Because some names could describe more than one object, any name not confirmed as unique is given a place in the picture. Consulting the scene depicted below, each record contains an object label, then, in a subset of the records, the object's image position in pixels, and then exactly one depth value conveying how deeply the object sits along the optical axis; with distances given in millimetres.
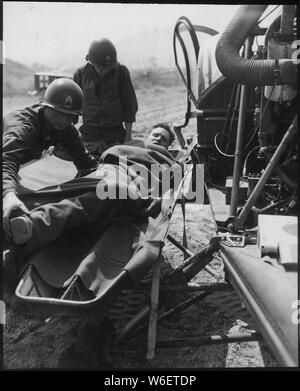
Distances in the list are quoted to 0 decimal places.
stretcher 2758
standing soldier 6438
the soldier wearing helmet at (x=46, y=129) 3754
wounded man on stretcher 3018
